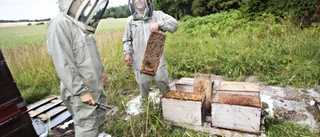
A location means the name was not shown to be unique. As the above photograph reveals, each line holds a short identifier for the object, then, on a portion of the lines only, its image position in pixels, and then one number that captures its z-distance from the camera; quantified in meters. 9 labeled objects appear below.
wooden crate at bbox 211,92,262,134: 1.97
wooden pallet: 3.28
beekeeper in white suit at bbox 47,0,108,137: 1.78
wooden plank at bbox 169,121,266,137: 2.04
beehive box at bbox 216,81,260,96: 2.21
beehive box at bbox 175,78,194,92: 2.75
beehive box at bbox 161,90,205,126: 2.14
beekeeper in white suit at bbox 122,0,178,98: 2.70
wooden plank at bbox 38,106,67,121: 3.18
